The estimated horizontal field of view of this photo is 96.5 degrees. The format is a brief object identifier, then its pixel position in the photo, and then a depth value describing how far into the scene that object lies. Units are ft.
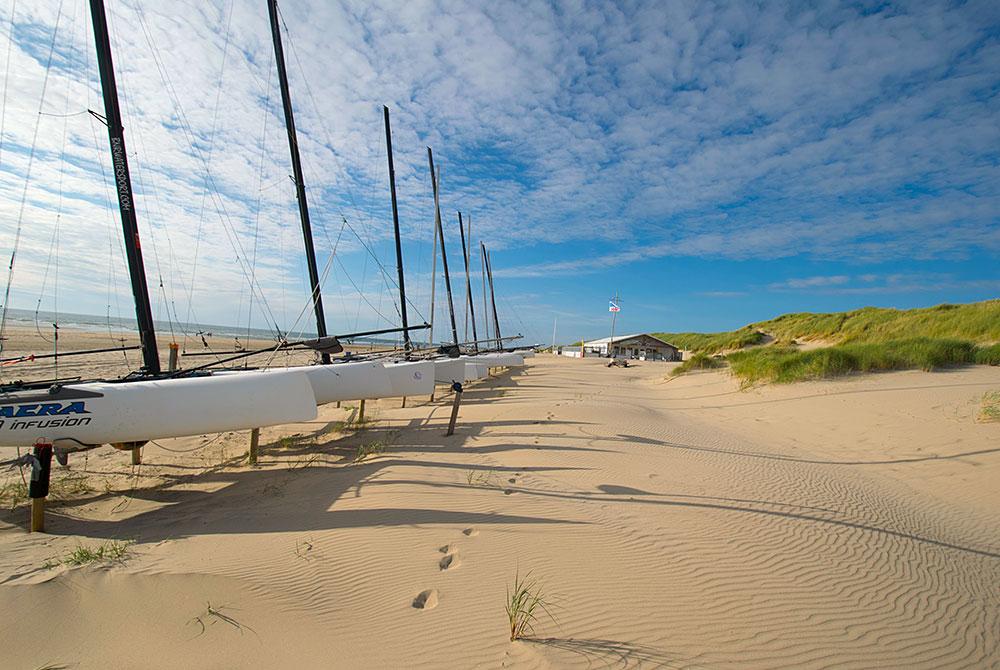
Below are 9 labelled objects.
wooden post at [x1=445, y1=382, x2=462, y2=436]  29.53
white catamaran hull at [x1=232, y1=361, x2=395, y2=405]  31.14
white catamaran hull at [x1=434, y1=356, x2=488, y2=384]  55.52
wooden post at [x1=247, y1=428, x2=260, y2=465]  24.62
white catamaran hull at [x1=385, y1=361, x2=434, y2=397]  39.19
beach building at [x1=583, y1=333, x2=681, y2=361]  169.31
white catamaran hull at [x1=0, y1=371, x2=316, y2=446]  17.21
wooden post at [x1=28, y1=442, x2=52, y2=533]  14.53
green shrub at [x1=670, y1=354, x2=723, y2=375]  77.71
